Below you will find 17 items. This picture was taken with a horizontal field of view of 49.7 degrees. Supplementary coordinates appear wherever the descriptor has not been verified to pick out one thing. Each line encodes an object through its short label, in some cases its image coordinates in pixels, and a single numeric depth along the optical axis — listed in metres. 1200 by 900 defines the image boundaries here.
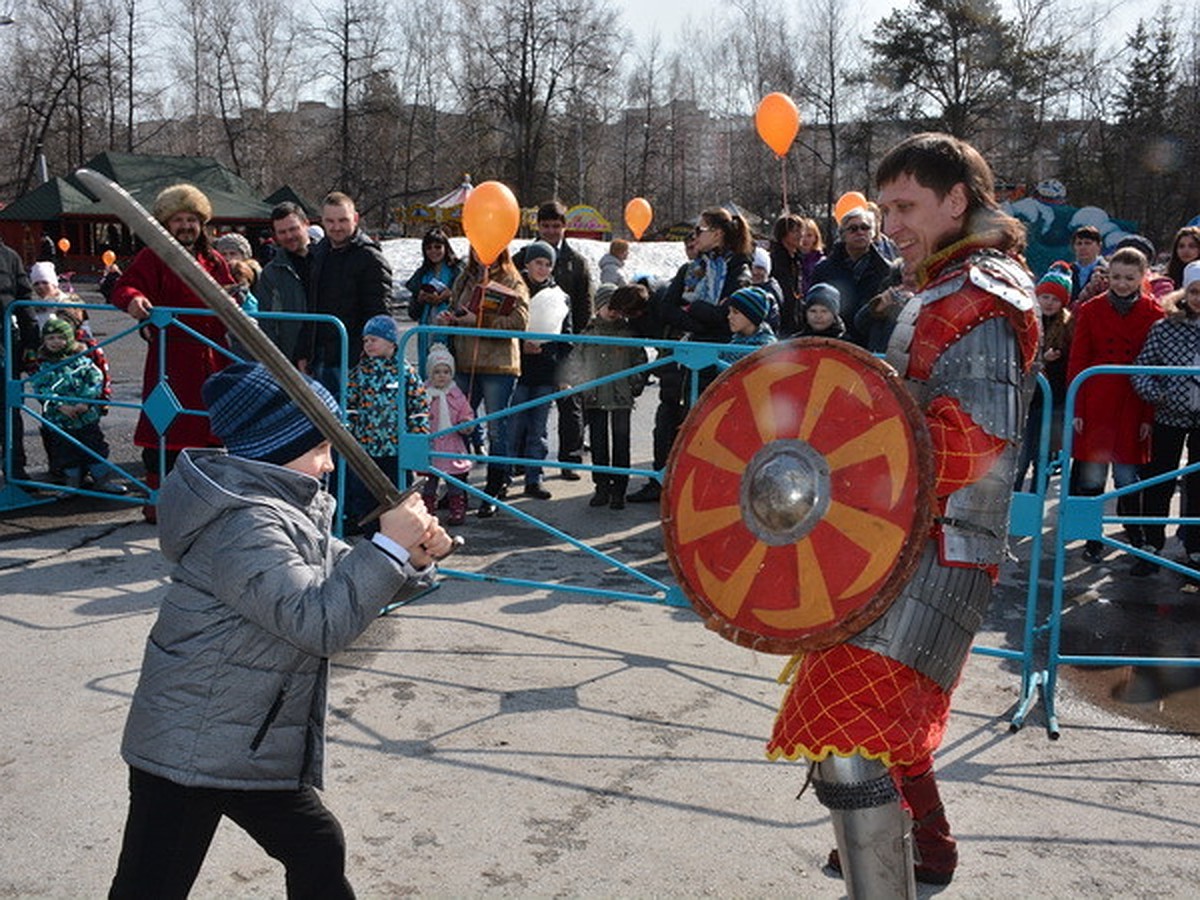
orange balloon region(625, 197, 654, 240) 19.66
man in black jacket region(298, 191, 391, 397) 7.12
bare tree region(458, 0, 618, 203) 49.41
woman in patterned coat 6.41
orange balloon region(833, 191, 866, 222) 13.54
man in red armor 2.61
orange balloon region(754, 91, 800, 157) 12.33
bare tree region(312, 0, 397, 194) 49.59
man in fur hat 6.93
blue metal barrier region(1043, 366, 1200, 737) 4.51
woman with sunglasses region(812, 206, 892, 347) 7.39
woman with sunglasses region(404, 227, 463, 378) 8.78
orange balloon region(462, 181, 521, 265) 8.37
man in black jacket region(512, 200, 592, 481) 8.75
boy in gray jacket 2.30
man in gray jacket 7.31
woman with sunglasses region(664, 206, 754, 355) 7.43
